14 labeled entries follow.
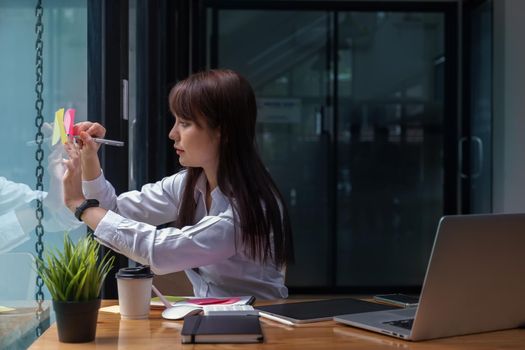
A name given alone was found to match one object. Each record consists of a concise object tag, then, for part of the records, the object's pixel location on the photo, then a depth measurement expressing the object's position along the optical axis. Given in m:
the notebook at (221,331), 2.52
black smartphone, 2.95
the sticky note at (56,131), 3.09
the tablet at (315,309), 2.75
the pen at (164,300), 2.84
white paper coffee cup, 2.76
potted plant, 2.52
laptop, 2.51
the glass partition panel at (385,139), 7.81
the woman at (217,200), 2.99
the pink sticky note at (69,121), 3.08
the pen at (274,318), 2.71
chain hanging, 3.14
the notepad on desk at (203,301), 2.88
